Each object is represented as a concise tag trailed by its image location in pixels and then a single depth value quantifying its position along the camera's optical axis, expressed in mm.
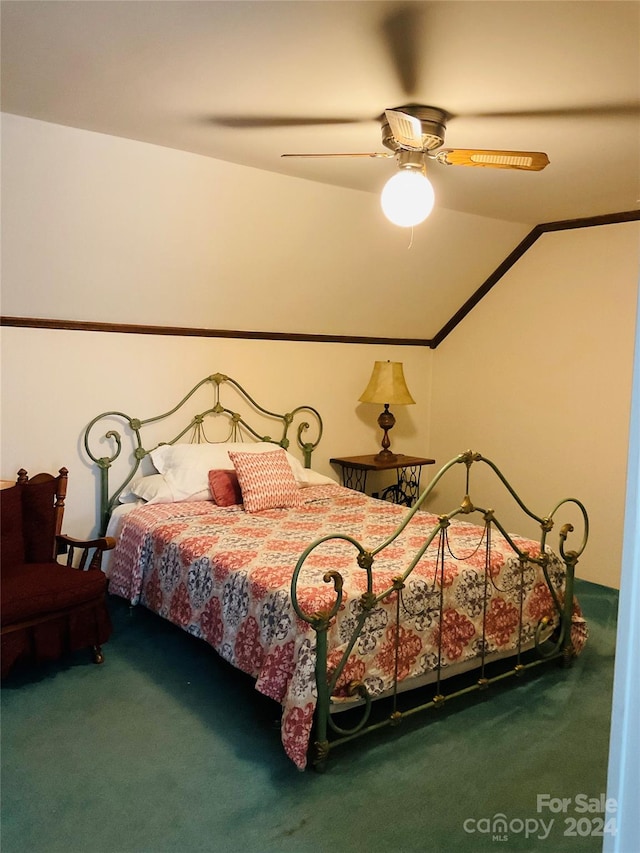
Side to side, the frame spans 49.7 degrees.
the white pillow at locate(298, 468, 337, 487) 4547
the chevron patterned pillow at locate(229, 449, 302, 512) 3973
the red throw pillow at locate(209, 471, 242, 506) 4031
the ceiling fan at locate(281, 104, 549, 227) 2564
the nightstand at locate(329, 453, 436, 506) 5074
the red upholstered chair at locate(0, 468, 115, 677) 3020
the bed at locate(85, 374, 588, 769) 2584
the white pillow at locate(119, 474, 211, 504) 3980
